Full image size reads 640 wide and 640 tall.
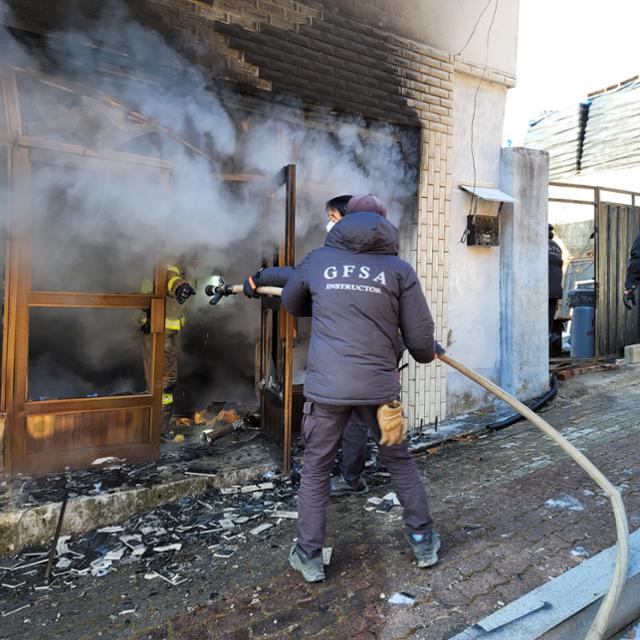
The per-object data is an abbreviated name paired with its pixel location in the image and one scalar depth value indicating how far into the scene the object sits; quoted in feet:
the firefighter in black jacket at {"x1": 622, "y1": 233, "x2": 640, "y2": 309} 23.36
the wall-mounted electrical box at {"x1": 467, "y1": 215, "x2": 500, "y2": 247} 20.94
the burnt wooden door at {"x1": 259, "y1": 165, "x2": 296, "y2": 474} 14.19
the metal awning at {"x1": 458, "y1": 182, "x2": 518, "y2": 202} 20.76
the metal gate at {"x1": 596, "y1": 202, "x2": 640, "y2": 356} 28.12
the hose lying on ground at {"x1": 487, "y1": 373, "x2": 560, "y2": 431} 19.40
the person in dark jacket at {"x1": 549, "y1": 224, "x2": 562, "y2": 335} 27.37
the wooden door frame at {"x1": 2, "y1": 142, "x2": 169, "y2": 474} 12.71
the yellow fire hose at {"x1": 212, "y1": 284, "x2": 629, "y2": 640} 7.43
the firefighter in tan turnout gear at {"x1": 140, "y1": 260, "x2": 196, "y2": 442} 18.76
